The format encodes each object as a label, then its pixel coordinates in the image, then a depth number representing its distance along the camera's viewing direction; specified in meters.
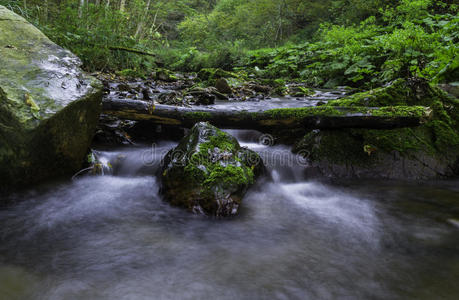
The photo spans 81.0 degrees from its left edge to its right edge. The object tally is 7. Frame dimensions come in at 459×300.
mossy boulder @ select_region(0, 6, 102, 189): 2.34
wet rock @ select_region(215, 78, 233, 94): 6.98
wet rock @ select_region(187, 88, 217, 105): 5.34
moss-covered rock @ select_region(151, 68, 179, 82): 9.44
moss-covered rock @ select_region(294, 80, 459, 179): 3.35
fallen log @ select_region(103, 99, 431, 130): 3.25
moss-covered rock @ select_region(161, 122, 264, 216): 2.47
